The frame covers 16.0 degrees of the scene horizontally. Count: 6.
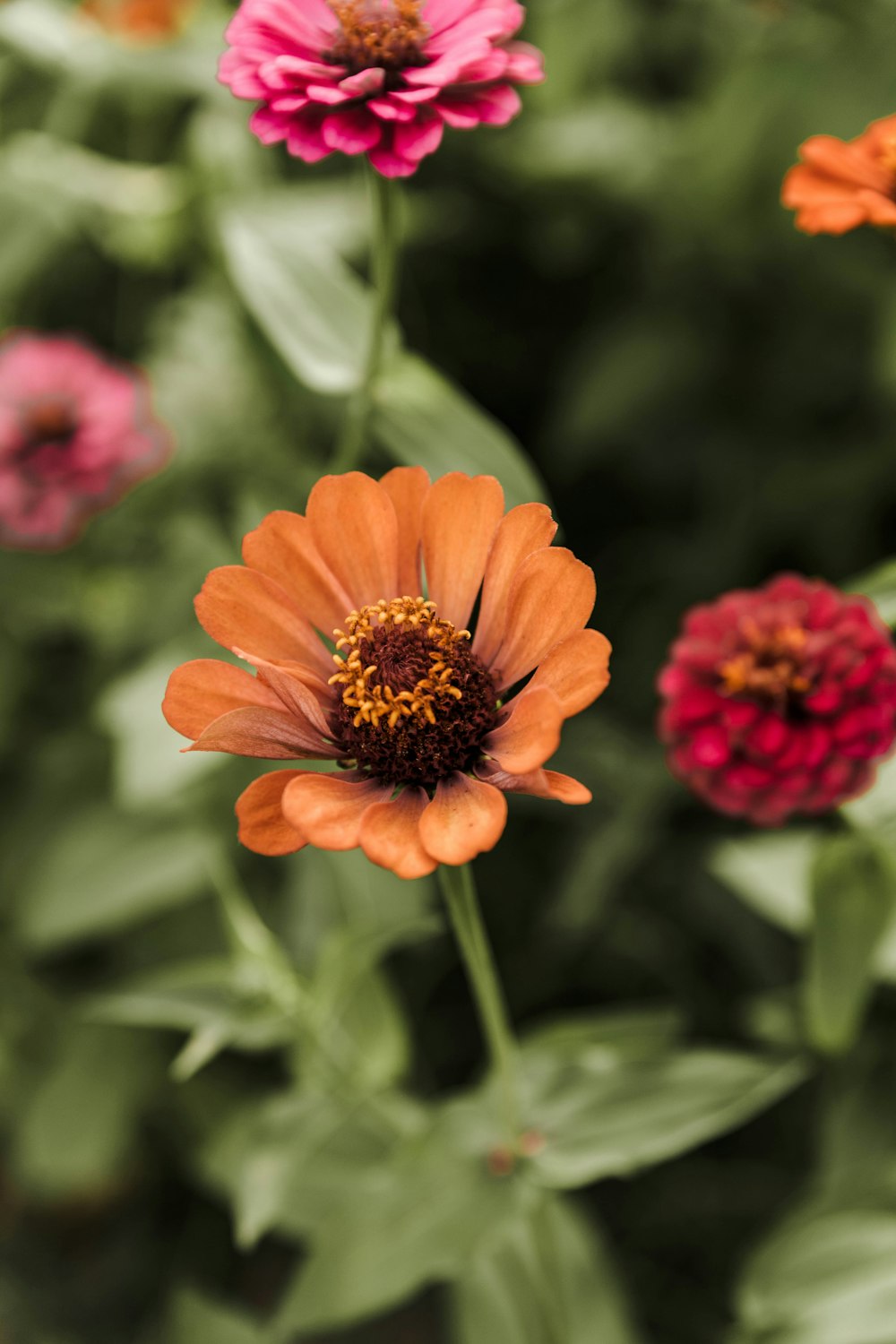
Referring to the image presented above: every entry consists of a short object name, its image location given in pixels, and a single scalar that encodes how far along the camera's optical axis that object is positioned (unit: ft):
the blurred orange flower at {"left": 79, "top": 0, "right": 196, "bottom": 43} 2.33
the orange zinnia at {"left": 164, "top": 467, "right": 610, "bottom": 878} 1.38
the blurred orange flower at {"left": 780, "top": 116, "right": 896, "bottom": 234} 1.53
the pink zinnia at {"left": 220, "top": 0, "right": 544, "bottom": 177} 1.48
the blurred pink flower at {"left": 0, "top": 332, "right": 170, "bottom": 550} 1.96
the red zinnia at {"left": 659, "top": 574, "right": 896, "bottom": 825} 1.52
